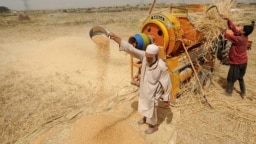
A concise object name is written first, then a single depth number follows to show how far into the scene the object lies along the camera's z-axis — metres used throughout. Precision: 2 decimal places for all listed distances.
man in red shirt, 4.57
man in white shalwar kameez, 3.23
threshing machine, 4.31
